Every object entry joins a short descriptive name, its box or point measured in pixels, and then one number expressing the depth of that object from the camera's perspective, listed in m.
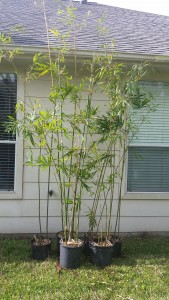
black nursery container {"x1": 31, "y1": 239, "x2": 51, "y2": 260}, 3.47
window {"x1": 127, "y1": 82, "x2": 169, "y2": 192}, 4.32
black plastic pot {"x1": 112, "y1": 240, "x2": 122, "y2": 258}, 3.62
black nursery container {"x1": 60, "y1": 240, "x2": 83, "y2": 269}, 3.30
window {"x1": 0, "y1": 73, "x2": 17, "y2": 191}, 4.05
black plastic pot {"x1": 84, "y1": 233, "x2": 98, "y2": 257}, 3.59
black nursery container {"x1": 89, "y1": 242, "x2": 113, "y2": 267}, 3.38
